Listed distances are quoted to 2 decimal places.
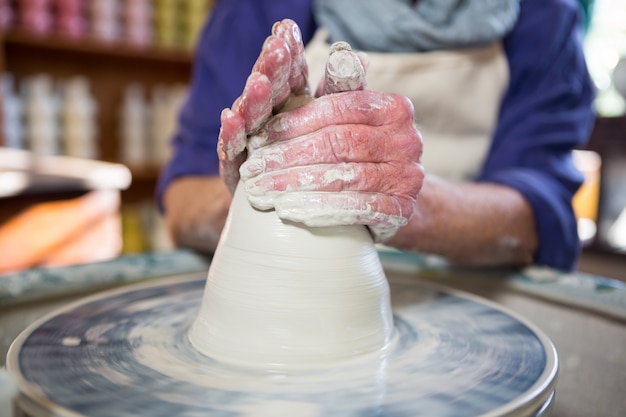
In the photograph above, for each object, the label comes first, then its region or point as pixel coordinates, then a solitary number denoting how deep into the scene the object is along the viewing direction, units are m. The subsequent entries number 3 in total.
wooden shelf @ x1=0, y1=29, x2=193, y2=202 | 2.40
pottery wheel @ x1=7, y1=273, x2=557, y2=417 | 0.49
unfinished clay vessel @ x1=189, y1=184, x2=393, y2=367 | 0.58
